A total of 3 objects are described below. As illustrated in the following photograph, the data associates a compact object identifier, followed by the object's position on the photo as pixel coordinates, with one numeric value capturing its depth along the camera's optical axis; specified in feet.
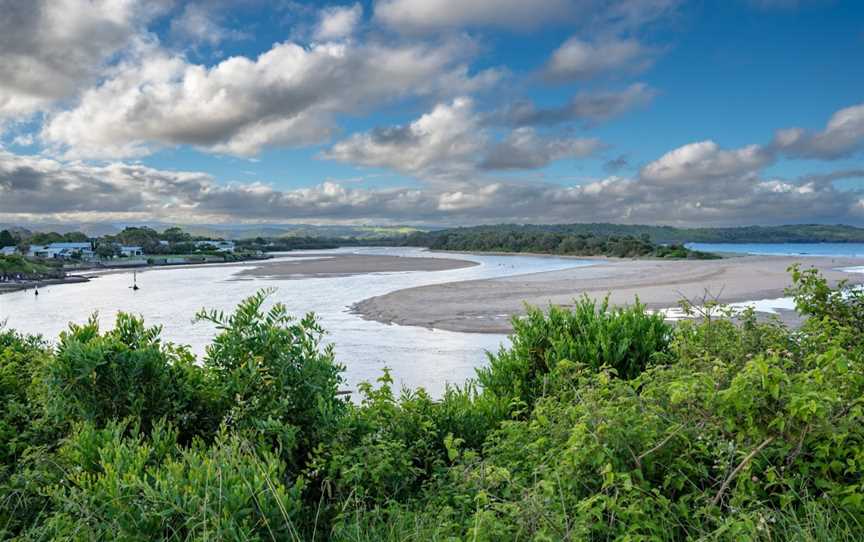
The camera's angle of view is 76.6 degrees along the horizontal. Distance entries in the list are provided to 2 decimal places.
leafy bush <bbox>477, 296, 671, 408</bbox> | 24.39
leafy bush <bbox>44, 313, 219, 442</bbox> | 14.55
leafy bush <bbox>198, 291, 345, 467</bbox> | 15.20
